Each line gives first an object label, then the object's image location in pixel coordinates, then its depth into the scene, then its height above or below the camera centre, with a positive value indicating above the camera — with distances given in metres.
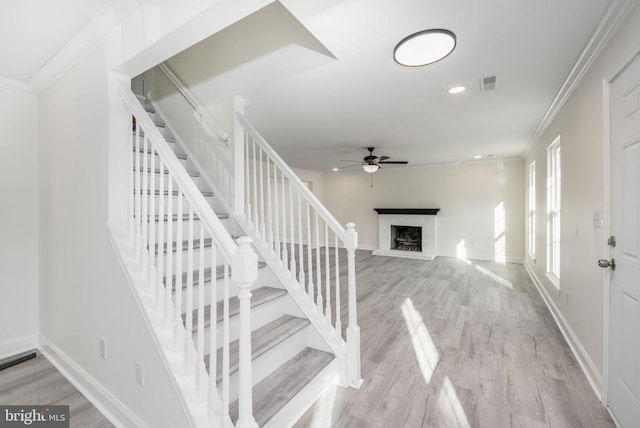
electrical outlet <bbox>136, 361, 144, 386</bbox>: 1.54 -0.89
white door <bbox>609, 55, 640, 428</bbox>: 1.49 -0.23
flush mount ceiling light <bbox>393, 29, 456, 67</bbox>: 1.76 +1.11
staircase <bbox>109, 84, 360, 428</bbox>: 1.21 -0.65
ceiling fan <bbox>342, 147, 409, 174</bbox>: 5.04 +0.94
